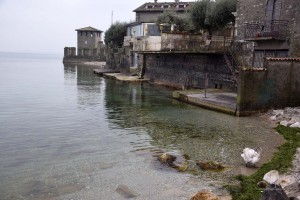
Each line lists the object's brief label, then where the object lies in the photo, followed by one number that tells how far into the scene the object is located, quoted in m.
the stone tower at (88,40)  95.88
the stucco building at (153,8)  68.01
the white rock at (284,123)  15.82
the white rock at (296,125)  15.06
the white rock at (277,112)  18.08
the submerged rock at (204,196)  7.41
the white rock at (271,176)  8.32
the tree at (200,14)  40.73
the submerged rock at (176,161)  10.36
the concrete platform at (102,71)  51.78
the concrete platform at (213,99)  19.48
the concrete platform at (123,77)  39.63
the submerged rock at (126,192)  8.44
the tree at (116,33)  69.94
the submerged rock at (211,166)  10.29
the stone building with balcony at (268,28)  21.20
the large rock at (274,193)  6.43
